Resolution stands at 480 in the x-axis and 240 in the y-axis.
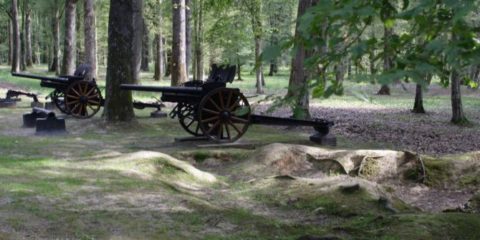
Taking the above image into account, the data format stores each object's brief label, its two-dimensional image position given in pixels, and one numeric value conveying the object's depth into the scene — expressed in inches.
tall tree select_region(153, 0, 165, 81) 1496.1
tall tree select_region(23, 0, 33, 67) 1738.4
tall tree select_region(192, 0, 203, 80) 1168.2
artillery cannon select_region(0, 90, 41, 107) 671.8
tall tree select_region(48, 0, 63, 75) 1392.7
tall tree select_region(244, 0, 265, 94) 1013.0
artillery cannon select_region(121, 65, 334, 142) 409.1
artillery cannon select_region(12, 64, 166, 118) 565.3
